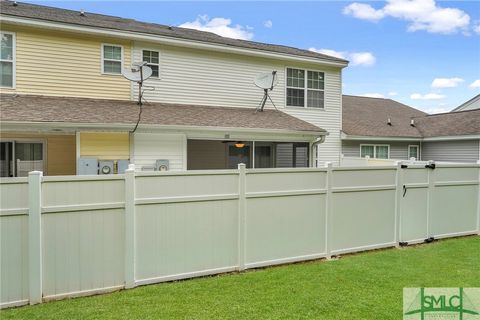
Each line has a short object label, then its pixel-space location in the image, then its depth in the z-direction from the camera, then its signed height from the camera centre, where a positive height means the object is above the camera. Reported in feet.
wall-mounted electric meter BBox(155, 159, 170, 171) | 30.71 -1.26
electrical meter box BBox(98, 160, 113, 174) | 28.91 -1.42
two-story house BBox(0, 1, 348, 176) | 28.73 +5.73
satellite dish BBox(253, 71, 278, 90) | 37.93 +8.12
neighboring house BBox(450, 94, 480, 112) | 74.43 +11.58
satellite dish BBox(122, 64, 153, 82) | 31.32 +7.28
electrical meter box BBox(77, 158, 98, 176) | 28.04 -1.32
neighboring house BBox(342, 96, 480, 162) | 50.23 +2.99
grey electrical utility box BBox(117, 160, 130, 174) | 29.56 -1.26
